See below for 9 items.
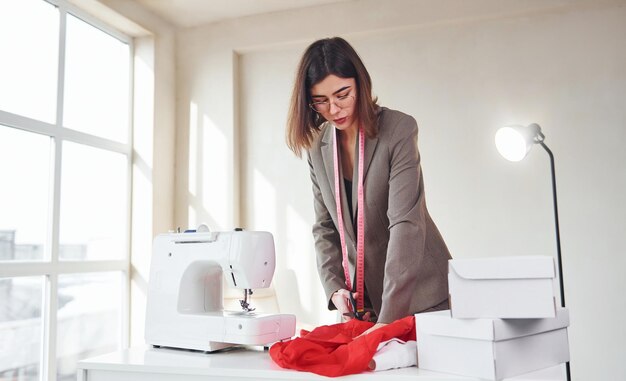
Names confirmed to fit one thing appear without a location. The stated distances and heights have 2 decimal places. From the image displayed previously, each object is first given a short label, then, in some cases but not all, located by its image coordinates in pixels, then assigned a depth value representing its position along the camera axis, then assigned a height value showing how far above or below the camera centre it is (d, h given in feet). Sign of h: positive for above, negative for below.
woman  5.49 +0.62
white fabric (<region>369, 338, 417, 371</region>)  3.98 -0.76
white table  3.85 -0.88
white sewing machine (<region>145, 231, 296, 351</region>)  5.03 -0.35
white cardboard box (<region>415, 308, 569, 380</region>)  3.61 -0.66
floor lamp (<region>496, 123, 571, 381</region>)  9.19 +1.68
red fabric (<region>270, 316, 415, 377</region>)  3.91 -0.72
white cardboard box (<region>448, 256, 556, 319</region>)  3.58 -0.28
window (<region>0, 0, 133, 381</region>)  10.61 +1.43
